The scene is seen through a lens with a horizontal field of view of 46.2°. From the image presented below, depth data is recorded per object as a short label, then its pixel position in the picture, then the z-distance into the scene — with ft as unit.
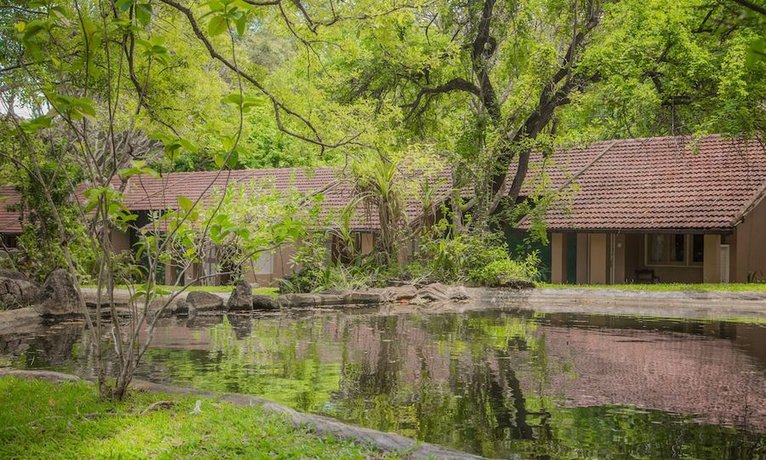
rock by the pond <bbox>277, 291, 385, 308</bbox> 68.95
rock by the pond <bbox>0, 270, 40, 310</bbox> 60.13
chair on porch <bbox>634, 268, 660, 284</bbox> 94.99
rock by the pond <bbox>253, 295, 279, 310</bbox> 66.64
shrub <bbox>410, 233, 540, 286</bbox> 80.74
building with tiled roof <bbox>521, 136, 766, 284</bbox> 87.76
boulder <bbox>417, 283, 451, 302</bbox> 75.36
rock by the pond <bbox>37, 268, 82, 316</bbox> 58.34
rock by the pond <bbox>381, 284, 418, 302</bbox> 73.87
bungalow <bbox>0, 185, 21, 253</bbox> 118.21
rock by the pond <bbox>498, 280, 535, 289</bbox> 80.33
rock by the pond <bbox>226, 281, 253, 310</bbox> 65.00
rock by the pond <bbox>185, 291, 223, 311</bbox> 63.46
